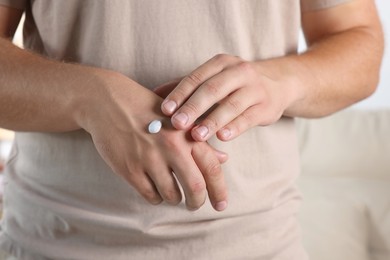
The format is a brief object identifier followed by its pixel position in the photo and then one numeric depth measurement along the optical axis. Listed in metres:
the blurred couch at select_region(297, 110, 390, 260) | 1.73
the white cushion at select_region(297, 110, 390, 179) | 2.00
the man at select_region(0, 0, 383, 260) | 0.71
